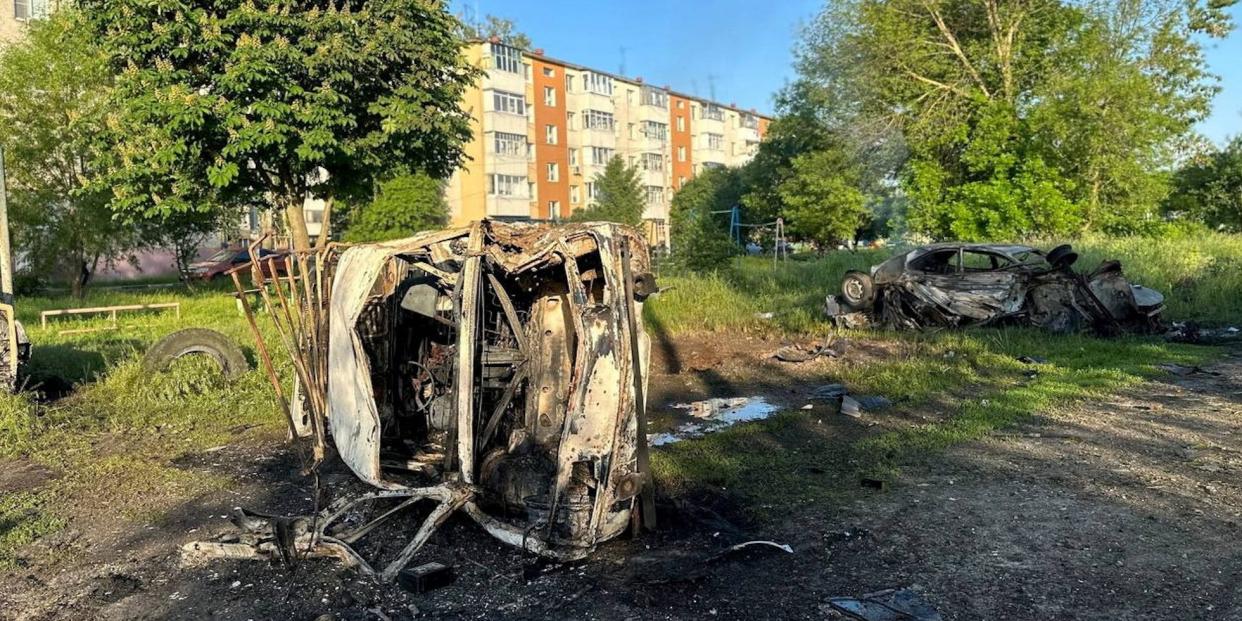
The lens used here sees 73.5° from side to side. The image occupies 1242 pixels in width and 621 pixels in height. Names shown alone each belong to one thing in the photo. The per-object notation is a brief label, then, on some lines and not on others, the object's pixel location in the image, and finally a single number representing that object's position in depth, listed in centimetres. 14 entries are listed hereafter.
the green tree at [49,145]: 2106
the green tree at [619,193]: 5269
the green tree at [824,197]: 3997
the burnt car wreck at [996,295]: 1237
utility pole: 1211
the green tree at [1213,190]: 3122
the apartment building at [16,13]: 3189
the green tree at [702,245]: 1953
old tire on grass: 949
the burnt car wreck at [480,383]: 434
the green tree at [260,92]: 1433
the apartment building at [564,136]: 4997
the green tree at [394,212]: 3959
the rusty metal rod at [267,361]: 584
